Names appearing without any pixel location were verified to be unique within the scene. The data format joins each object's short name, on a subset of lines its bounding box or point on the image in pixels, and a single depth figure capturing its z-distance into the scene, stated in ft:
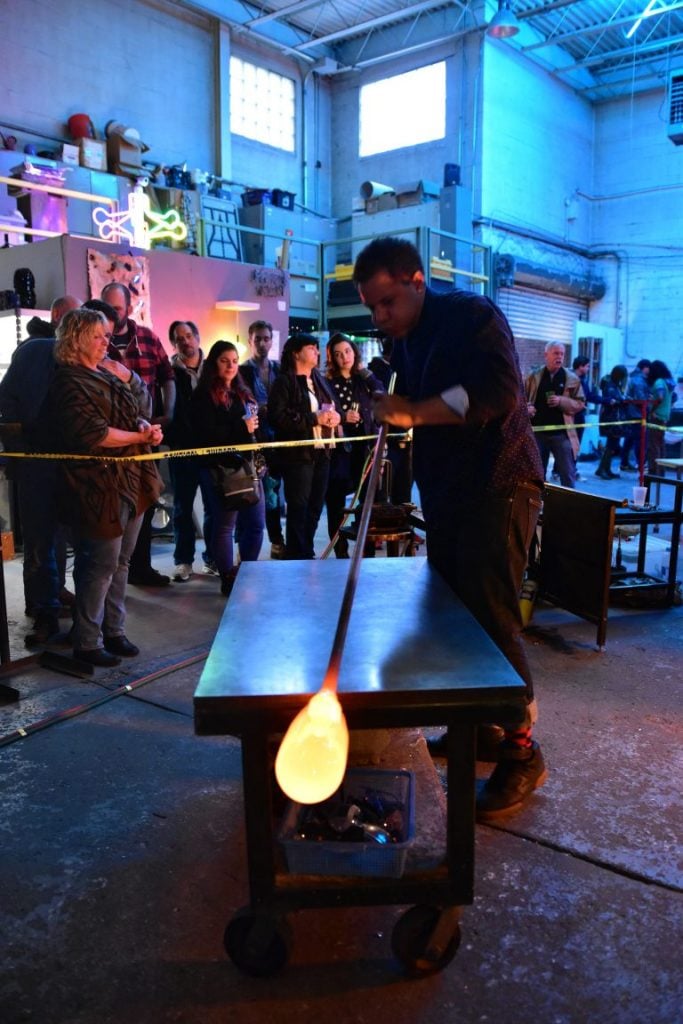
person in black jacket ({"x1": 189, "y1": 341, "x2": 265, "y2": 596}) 18.54
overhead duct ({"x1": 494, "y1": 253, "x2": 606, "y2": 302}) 52.95
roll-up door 57.47
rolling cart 6.06
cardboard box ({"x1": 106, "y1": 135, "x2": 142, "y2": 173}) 43.55
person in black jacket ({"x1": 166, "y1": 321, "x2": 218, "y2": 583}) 20.24
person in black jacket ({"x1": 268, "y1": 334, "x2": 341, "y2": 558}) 19.81
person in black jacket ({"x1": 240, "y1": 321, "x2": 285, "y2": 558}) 22.20
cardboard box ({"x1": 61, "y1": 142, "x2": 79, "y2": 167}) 41.47
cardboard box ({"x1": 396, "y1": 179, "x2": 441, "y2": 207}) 49.39
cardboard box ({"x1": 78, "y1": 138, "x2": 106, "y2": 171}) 42.14
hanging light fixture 41.93
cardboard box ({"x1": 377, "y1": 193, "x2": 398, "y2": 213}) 50.57
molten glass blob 5.67
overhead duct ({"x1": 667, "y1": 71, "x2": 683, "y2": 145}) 45.14
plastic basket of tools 6.75
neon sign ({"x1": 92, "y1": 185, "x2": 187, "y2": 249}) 31.96
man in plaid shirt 19.86
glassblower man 8.55
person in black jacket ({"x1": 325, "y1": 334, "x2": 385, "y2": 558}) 21.40
